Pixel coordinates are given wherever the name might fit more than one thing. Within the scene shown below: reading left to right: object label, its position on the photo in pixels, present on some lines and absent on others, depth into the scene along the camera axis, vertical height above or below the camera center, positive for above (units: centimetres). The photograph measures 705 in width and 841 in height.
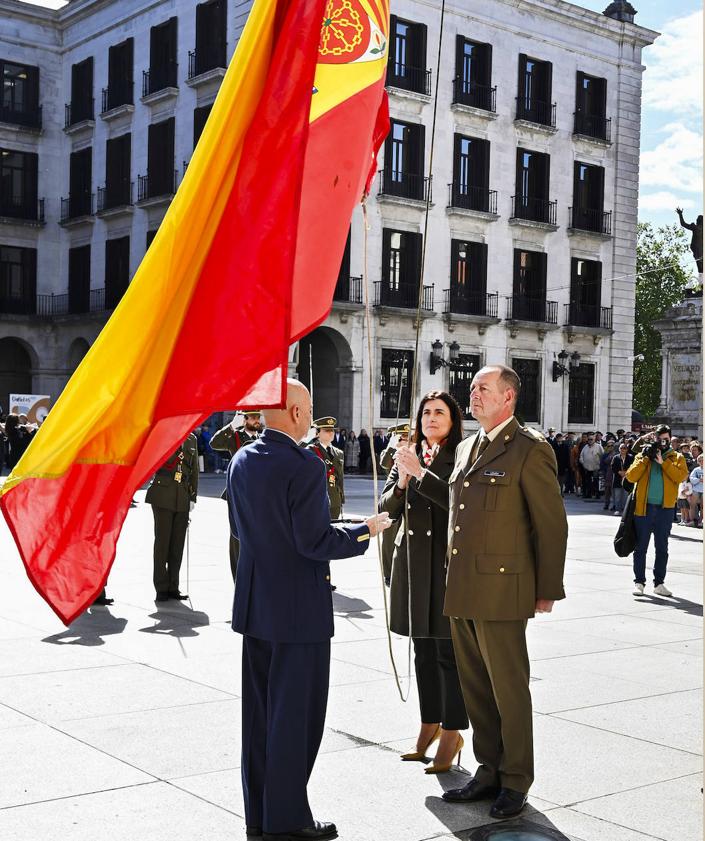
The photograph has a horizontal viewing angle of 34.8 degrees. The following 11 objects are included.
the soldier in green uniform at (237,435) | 1117 -32
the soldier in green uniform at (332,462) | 1180 -62
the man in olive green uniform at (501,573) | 517 -77
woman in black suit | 573 -94
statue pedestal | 3256 +130
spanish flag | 417 +43
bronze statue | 2703 +446
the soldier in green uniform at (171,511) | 1079 -110
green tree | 6706 +724
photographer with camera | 1227 -98
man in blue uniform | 461 -86
